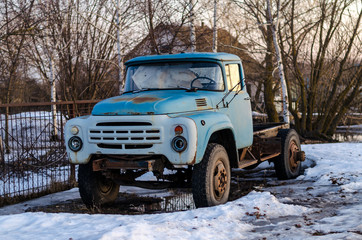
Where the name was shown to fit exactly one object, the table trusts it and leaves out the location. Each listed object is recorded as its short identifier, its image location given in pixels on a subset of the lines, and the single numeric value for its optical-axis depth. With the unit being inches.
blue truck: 247.1
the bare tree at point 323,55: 835.4
